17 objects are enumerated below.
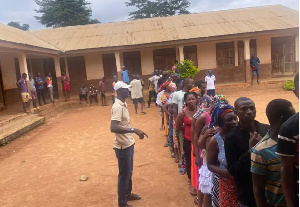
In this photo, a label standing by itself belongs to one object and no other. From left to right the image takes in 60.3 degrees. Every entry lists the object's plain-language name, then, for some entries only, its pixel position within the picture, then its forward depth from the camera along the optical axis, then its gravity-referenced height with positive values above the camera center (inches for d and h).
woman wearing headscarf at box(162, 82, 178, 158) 194.1 -28.6
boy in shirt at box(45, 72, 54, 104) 487.5 -8.6
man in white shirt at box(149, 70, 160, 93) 411.2 -9.3
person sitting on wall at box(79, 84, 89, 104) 551.5 -30.7
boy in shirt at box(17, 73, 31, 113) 385.4 -16.6
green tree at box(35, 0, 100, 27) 1168.2 +303.5
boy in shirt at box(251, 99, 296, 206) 59.9 -22.2
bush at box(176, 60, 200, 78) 354.6 +1.9
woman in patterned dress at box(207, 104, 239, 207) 82.1 -28.4
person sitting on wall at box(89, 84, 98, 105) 552.1 -33.6
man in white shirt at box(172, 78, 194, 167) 167.6 -17.5
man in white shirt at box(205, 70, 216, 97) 417.7 -18.8
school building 542.6 +52.8
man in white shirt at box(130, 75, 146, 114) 403.9 -26.0
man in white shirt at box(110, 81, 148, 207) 122.3 -30.9
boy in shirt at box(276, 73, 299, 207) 50.9 -18.9
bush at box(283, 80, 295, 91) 516.5 -42.5
